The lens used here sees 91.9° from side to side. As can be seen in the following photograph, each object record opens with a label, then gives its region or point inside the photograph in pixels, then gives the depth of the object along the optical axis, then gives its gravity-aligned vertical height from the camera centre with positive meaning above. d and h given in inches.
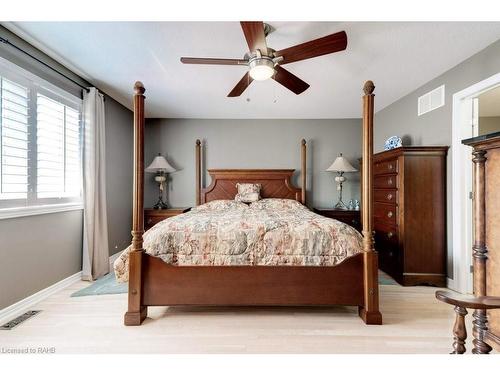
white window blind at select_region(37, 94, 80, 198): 94.4 +16.4
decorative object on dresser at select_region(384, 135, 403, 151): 128.3 +25.5
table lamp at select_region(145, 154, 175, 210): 156.5 +12.0
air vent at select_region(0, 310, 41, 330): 73.3 -42.2
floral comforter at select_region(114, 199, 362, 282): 77.5 -18.2
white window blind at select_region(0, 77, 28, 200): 79.0 +16.3
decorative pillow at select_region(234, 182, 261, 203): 154.7 -2.8
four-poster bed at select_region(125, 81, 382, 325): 75.3 -29.2
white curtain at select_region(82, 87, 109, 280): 113.3 -1.8
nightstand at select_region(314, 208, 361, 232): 152.6 -16.5
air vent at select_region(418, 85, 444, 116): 109.3 +42.2
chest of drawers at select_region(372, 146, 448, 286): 106.7 -11.4
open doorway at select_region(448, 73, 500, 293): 98.3 +1.1
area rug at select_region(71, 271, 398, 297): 99.0 -42.6
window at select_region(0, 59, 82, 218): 80.4 +17.2
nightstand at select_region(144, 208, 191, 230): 144.4 -15.9
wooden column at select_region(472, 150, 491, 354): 45.6 -6.5
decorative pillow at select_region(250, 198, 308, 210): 145.4 -9.4
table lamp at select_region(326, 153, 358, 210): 157.9 +13.1
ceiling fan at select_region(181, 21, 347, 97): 64.5 +40.3
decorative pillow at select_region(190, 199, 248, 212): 140.4 -10.3
